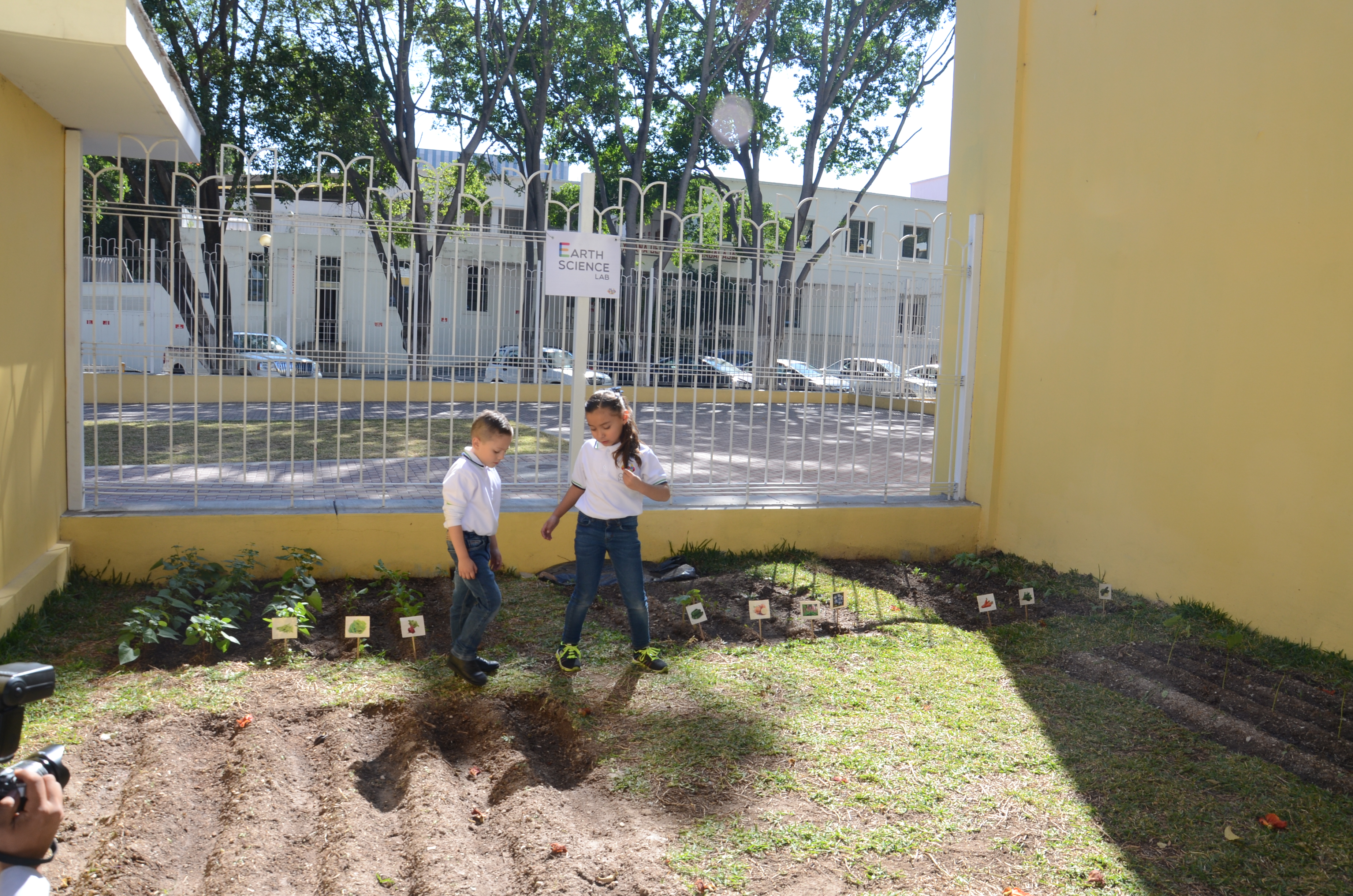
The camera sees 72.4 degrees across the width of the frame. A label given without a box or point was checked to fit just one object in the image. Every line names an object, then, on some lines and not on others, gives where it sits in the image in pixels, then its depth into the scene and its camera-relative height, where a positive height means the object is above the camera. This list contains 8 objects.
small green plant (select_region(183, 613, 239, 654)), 4.47 -1.37
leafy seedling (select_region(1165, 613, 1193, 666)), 5.18 -1.37
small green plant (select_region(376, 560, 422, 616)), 5.19 -1.38
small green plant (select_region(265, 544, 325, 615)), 5.00 -1.31
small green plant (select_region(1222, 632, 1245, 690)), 4.84 -1.34
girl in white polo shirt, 4.25 -0.66
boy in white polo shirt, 4.05 -0.77
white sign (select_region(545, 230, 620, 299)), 6.04 +0.65
